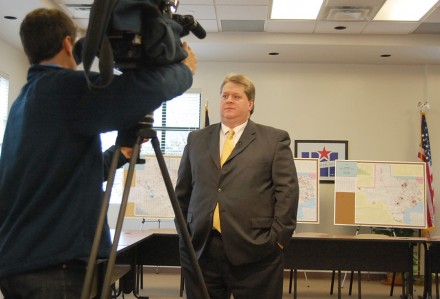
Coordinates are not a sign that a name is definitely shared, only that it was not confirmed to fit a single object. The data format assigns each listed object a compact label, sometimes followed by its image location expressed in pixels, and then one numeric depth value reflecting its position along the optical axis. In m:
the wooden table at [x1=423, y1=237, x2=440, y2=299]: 4.80
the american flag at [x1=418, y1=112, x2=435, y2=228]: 6.45
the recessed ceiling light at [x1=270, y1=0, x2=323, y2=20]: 5.44
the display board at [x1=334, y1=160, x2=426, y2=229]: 6.12
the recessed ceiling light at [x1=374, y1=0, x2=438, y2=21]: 5.36
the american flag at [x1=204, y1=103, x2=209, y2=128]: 6.89
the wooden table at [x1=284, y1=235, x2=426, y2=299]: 4.86
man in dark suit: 2.24
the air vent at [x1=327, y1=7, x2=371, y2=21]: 5.51
